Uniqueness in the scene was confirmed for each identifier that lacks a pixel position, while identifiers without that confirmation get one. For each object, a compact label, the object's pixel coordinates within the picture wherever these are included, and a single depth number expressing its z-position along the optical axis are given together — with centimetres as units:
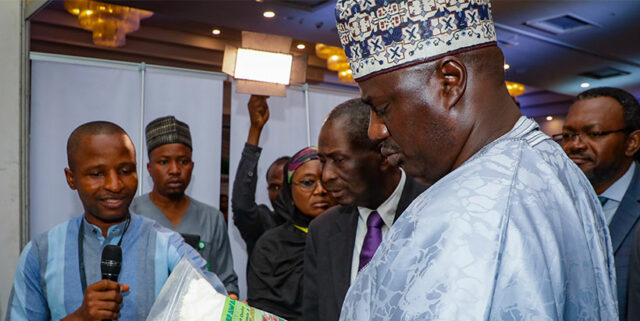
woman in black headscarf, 277
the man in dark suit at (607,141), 252
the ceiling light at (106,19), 486
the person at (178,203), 334
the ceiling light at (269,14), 430
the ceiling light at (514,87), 738
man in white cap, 67
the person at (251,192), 358
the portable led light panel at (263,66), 359
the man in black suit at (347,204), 193
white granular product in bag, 100
